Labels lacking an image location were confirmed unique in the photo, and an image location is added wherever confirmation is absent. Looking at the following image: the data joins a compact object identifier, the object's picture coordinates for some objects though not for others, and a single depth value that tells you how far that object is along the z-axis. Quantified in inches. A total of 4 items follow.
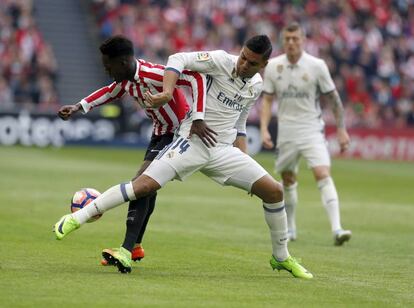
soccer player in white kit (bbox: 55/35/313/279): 747.4
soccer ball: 778.8
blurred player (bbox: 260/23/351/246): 1086.4
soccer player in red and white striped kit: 760.3
